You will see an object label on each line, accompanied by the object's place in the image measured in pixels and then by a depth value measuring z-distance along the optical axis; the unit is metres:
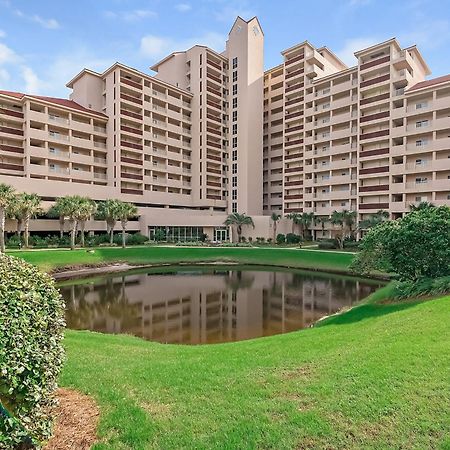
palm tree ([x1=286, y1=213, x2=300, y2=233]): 71.69
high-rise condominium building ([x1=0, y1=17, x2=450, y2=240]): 58.44
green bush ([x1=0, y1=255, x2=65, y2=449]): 4.16
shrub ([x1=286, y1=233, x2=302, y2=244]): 69.50
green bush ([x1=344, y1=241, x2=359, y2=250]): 56.44
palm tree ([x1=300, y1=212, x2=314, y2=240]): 70.75
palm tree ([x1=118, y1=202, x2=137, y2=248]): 55.19
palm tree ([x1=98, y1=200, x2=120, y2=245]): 54.94
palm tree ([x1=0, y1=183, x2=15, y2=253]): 41.97
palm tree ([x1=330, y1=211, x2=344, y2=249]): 61.98
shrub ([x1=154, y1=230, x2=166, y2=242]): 66.12
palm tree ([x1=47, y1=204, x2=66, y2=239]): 50.22
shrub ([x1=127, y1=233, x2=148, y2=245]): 59.94
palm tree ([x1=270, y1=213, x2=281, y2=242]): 72.50
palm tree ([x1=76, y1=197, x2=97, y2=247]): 49.56
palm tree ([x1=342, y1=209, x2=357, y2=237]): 62.28
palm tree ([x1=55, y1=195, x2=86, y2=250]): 48.88
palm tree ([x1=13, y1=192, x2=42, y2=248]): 45.75
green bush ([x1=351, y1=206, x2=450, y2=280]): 18.38
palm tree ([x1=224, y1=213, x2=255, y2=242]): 73.19
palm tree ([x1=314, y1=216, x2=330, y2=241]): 69.12
